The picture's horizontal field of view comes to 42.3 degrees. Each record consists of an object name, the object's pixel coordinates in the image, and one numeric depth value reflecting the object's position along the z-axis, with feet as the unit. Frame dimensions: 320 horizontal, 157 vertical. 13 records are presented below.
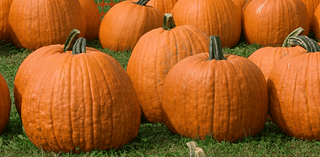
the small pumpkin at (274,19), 22.38
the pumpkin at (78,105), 11.45
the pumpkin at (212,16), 21.99
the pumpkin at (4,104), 13.28
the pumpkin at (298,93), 12.44
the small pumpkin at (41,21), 21.30
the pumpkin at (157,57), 14.12
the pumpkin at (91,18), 25.16
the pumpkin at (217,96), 12.31
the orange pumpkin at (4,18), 22.81
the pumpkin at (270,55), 14.76
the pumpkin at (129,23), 21.88
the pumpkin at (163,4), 25.07
